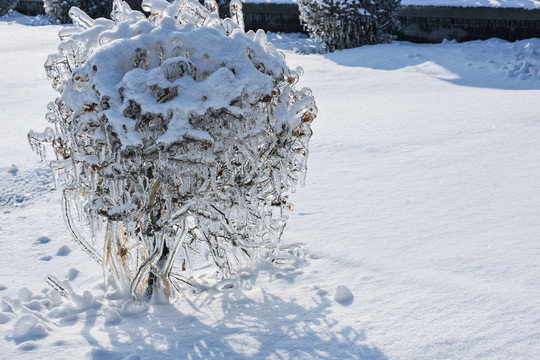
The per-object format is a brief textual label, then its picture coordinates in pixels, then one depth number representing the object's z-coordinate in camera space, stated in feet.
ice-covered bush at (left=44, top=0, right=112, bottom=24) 52.19
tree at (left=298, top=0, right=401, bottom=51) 35.73
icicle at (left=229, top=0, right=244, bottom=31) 10.46
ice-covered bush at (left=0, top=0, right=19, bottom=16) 62.23
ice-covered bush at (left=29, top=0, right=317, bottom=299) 8.47
